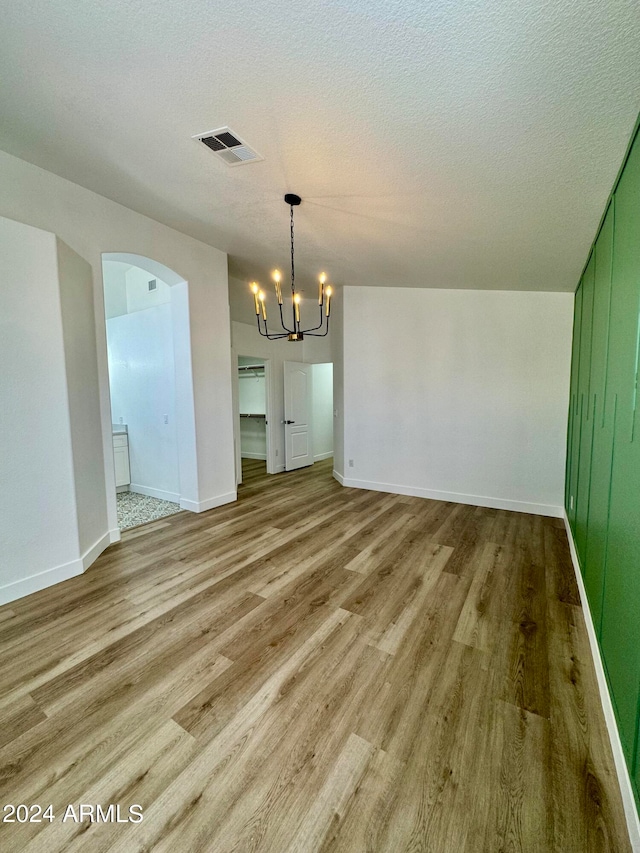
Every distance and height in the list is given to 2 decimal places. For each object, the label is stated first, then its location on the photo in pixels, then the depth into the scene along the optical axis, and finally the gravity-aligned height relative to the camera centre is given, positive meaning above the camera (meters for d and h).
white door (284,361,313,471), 6.58 -0.45
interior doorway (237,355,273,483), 7.61 -0.46
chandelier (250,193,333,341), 2.70 +0.88
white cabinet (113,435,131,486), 5.09 -0.98
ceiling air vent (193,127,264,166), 2.07 +1.58
